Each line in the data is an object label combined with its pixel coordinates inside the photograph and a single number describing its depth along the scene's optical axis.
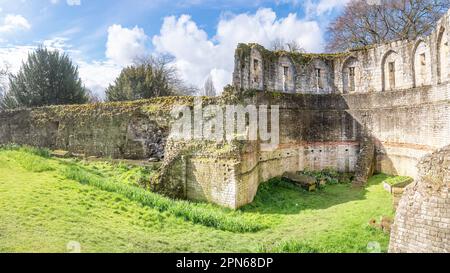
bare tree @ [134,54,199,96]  40.40
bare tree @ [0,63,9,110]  32.66
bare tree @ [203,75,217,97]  52.17
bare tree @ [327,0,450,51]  23.47
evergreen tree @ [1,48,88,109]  29.05
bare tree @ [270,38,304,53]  37.98
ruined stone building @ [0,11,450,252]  12.74
